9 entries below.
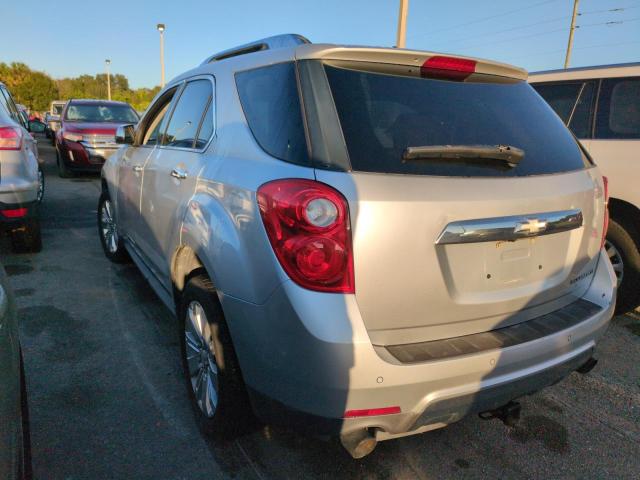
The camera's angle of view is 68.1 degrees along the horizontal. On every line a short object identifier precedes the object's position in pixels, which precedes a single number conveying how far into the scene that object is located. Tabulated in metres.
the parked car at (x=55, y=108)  23.06
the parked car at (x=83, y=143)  10.29
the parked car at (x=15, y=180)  4.18
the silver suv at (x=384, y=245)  1.58
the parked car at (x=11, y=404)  1.28
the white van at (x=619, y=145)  3.72
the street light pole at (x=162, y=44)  25.47
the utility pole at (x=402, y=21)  9.73
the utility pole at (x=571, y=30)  30.53
